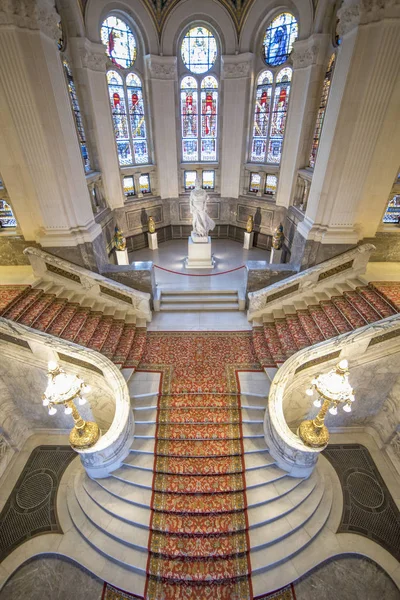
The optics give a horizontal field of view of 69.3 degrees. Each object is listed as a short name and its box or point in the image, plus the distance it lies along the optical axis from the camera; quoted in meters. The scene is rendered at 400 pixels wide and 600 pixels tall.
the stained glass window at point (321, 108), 9.16
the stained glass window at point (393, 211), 8.33
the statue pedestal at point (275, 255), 10.84
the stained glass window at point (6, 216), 8.35
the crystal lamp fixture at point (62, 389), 4.44
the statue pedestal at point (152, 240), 12.75
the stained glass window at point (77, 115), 9.23
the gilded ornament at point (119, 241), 10.14
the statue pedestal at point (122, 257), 10.43
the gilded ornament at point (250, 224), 12.08
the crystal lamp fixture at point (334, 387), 4.36
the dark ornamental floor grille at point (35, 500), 5.41
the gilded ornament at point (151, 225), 12.29
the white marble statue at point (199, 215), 10.13
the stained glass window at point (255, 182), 12.72
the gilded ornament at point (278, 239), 10.43
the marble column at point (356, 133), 6.21
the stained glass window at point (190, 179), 13.30
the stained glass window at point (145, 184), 12.83
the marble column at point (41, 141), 6.13
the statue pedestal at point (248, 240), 12.60
